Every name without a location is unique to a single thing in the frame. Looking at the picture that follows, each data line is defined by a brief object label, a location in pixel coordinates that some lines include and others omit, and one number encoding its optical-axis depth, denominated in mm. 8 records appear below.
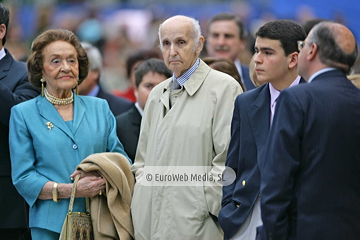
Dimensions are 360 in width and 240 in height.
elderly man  9133
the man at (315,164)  7453
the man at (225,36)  16031
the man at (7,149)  10617
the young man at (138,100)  12078
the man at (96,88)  14219
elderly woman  9906
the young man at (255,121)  8594
